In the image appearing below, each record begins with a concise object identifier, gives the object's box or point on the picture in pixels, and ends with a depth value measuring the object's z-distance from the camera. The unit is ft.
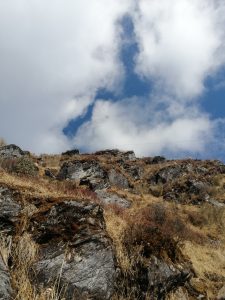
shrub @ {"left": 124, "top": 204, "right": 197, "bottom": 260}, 24.48
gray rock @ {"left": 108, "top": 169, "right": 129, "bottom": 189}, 70.64
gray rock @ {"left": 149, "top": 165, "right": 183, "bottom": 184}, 81.96
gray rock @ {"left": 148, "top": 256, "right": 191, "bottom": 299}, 22.78
